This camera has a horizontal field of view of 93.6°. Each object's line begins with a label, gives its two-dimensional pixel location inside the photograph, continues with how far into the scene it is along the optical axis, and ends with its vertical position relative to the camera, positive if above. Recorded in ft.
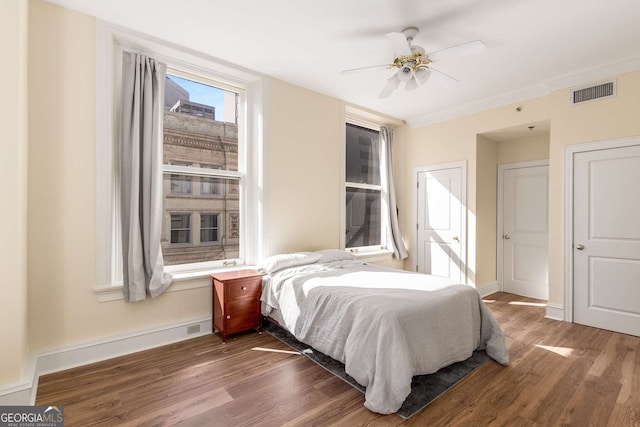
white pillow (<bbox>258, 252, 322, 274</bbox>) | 10.46 -1.78
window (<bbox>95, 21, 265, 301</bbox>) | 8.51 +1.60
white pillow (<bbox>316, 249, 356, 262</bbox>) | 11.65 -1.76
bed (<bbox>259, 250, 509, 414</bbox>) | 6.40 -2.77
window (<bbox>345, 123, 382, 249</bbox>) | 15.64 +1.25
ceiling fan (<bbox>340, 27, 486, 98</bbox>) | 7.79 +4.28
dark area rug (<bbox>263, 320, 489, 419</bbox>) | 6.57 -4.18
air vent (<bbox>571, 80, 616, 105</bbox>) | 10.79 +4.41
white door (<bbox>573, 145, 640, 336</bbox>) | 10.40 -1.00
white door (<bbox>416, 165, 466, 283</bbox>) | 14.99 -0.56
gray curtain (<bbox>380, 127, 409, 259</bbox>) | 16.48 +0.91
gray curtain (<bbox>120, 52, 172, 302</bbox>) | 8.73 +1.06
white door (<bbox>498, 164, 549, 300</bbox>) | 14.71 -0.89
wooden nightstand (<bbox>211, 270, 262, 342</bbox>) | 9.58 -2.93
